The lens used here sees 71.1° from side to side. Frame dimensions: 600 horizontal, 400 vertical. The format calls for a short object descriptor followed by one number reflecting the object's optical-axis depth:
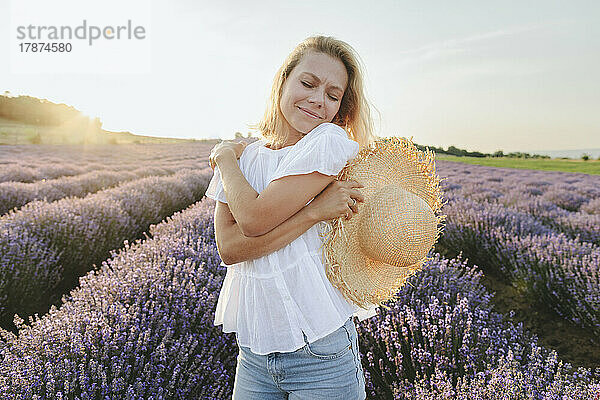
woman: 1.07
